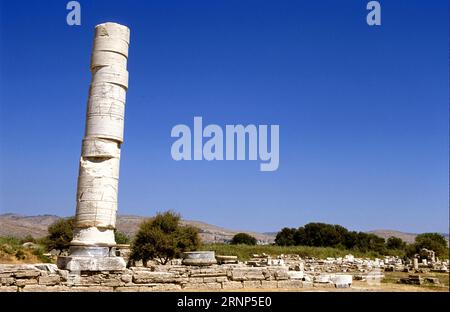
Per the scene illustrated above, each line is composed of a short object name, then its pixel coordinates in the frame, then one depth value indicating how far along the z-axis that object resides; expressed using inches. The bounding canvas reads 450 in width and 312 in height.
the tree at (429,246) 1467.8
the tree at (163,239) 951.5
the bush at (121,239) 1339.8
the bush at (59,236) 1074.7
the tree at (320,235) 2258.9
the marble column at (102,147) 492.7
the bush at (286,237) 2352.9
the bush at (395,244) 2394.2
